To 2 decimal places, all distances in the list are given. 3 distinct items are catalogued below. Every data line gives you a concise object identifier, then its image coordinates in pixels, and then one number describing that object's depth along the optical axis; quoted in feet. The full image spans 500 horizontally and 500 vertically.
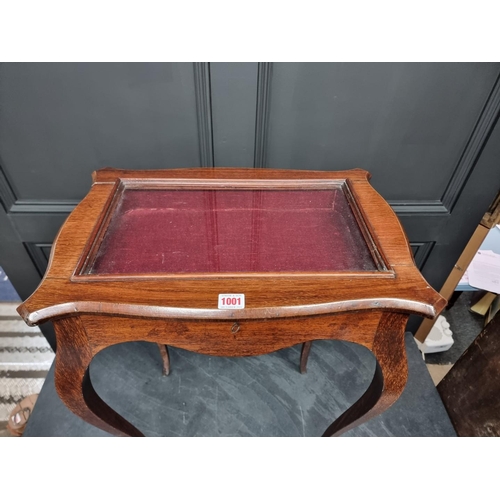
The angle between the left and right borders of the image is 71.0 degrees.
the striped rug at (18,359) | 4.49
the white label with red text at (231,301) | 1.94
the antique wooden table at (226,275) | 1.99
